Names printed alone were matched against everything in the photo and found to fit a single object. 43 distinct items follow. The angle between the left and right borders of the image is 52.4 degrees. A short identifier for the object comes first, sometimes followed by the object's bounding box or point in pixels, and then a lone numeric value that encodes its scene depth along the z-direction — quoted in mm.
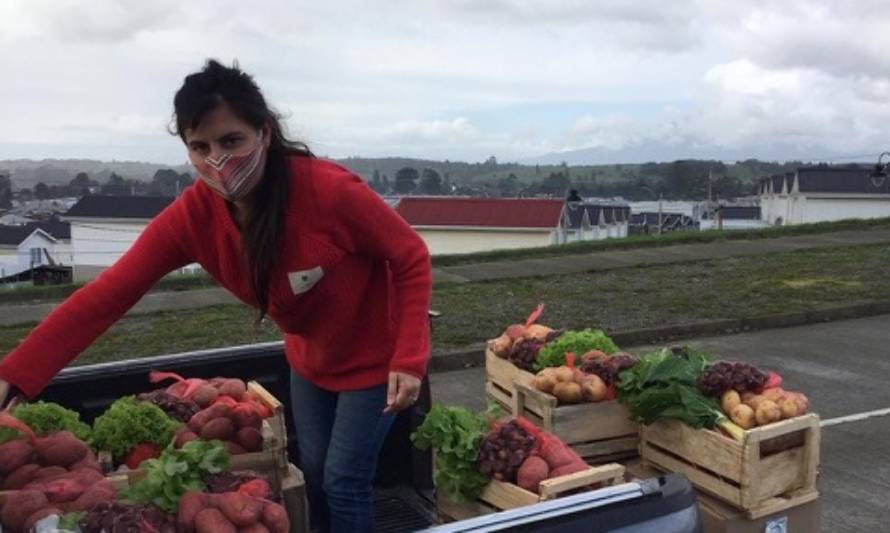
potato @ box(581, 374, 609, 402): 3975
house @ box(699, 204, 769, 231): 68194
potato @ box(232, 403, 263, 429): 3219
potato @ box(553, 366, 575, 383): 4027
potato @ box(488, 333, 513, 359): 4727
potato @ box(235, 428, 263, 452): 3141
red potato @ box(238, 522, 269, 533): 2204
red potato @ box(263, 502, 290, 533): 2252
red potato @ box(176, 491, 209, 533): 2186
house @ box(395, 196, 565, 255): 59000
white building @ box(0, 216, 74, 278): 50219
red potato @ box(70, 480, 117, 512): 2305
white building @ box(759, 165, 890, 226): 54969
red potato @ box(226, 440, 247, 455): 3097
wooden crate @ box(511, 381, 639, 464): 3912
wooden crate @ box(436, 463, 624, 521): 2992
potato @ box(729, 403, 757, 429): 3670
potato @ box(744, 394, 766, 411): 3756
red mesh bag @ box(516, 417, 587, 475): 3238
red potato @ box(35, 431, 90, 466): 2695
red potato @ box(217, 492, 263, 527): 2209
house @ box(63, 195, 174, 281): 50562
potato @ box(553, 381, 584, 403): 3971
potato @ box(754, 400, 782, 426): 3674
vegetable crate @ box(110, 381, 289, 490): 2957
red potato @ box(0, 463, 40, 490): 2531
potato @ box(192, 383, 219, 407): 3506
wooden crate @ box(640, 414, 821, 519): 3510
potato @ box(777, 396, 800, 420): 3742
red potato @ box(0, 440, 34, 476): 2570
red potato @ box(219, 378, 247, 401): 3539
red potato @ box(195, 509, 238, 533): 2148
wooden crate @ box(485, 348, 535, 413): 4475
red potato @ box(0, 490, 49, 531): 2242
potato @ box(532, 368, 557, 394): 4035
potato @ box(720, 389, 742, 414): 3781
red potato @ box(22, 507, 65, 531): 2203
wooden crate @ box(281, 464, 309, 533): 2865
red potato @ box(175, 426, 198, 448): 3096
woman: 2664
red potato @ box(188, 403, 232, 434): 3215
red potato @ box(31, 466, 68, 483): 2546
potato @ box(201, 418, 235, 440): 3133
